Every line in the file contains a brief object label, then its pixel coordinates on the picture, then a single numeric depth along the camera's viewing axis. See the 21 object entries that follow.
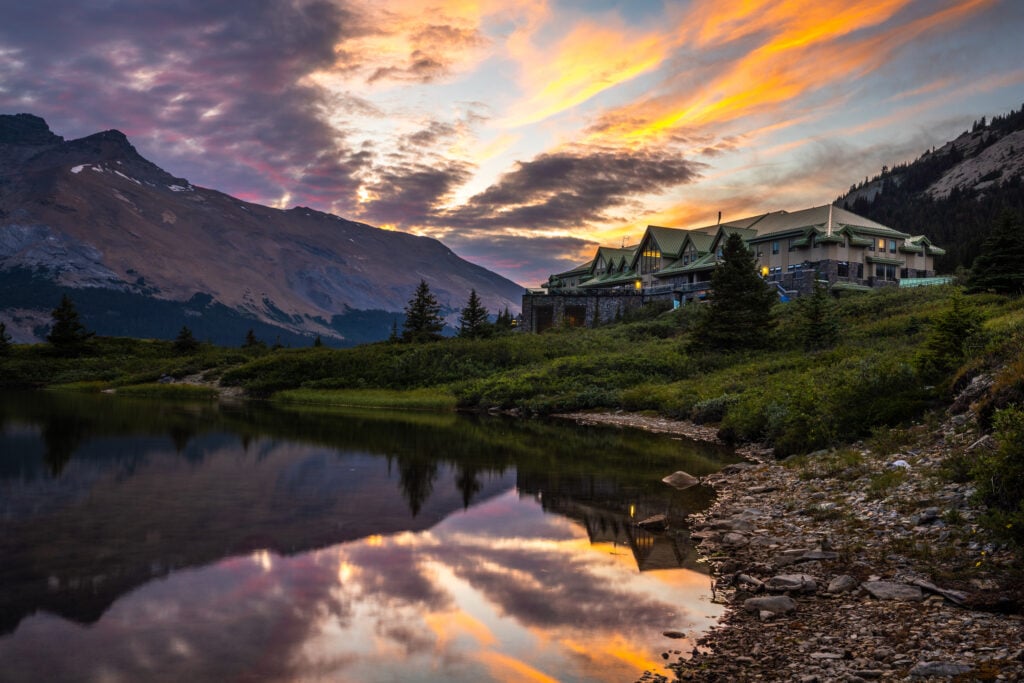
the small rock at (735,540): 12.89
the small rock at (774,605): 9.38
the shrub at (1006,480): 9.47
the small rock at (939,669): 6.80
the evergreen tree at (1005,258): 38.34
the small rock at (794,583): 10.03
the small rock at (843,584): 9.84
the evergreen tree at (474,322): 70.56
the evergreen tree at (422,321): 70.56
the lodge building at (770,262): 65.75
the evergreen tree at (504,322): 76.65
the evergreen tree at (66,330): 75.94
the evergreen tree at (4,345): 73.81
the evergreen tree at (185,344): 81.44
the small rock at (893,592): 9.11
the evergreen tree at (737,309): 47.41
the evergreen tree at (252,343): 81.25
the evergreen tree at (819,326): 41.62
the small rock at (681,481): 19.45
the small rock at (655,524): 14.84
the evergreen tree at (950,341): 21.33
